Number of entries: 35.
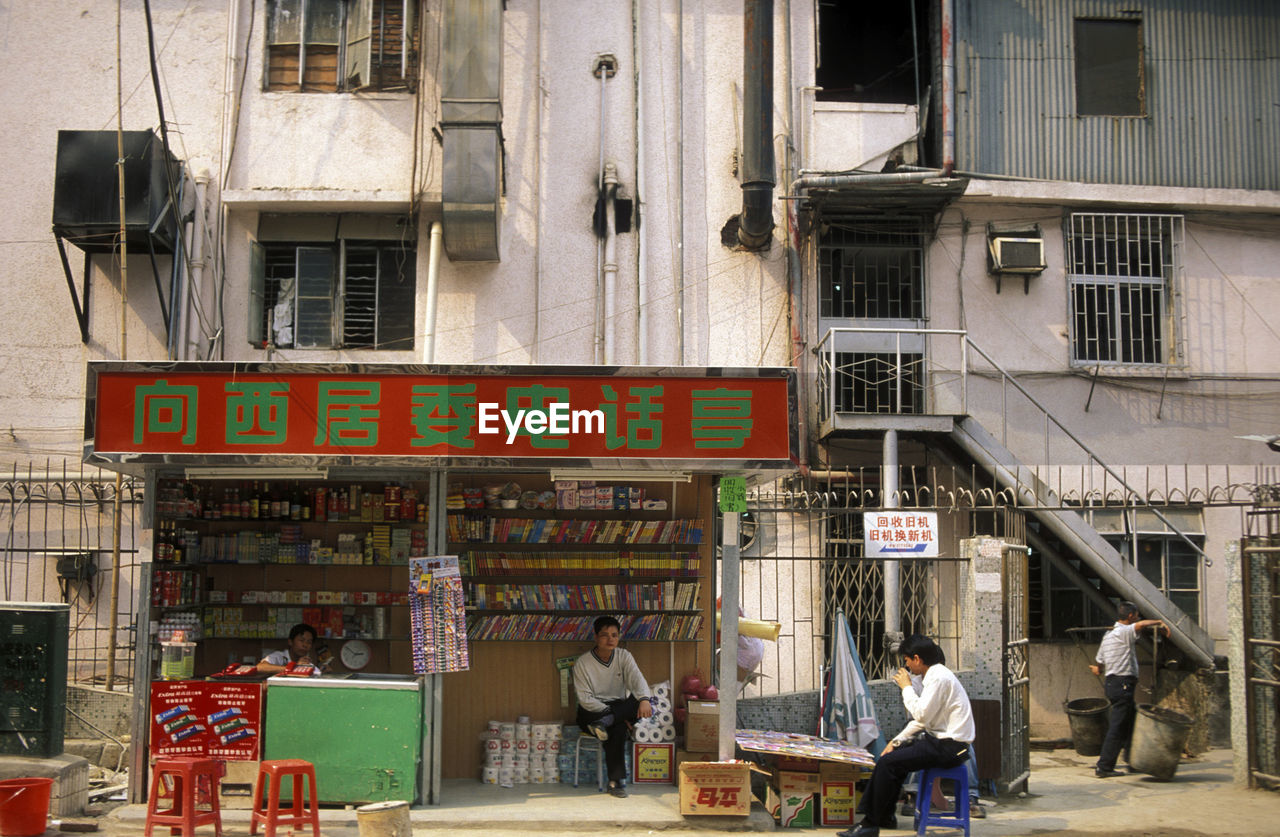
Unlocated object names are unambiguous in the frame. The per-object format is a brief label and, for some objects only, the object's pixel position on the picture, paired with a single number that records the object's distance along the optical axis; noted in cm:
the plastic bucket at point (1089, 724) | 1260
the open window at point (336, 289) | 1471
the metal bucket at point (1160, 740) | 1138
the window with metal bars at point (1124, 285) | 1513
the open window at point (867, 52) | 1650
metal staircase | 1298
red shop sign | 880
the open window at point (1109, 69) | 1553
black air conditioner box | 1345
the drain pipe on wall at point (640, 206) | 1446
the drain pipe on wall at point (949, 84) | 1481
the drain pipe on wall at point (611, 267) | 1444
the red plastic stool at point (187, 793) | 776
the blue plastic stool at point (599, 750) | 984
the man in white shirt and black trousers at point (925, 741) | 846
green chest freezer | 901
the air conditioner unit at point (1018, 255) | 1467
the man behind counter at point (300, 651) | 966
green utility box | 917
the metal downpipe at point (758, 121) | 1415
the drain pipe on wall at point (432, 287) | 1426
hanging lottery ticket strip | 920
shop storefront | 882
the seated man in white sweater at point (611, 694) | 966
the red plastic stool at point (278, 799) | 778
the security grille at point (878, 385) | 1474
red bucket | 797
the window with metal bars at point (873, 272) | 1503
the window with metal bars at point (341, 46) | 1481
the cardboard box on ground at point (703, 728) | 998
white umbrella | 1000
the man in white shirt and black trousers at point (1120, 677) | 1178
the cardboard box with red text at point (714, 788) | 883
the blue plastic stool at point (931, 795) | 855
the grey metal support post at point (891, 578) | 1316
